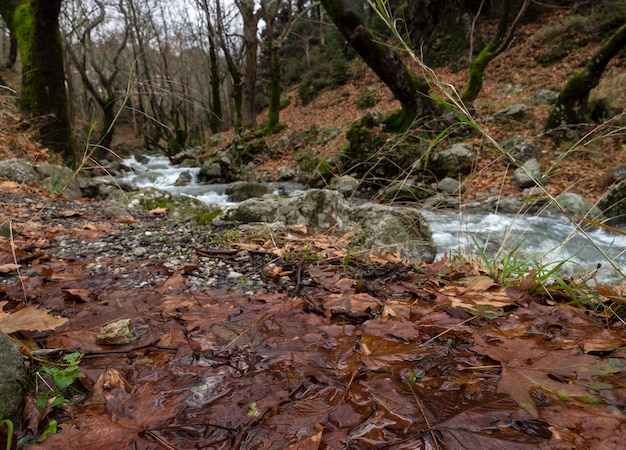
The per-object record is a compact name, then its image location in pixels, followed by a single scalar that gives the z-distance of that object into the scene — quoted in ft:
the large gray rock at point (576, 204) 17.13
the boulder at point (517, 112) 29.30
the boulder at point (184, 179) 35.18
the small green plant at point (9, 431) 2.13
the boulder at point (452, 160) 23.90
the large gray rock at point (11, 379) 2.44
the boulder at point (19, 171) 14.56
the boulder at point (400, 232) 9.46
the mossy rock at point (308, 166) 28.14
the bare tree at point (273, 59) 43.40
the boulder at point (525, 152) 23.53
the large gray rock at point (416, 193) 18.17
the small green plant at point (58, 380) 2.62
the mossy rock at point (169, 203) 13.99
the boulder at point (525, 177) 21.04
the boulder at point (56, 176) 16.14
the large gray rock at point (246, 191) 25.29
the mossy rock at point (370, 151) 24.64
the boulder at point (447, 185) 22.34
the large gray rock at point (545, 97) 30.78
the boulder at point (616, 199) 16.63
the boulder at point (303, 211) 11.10
